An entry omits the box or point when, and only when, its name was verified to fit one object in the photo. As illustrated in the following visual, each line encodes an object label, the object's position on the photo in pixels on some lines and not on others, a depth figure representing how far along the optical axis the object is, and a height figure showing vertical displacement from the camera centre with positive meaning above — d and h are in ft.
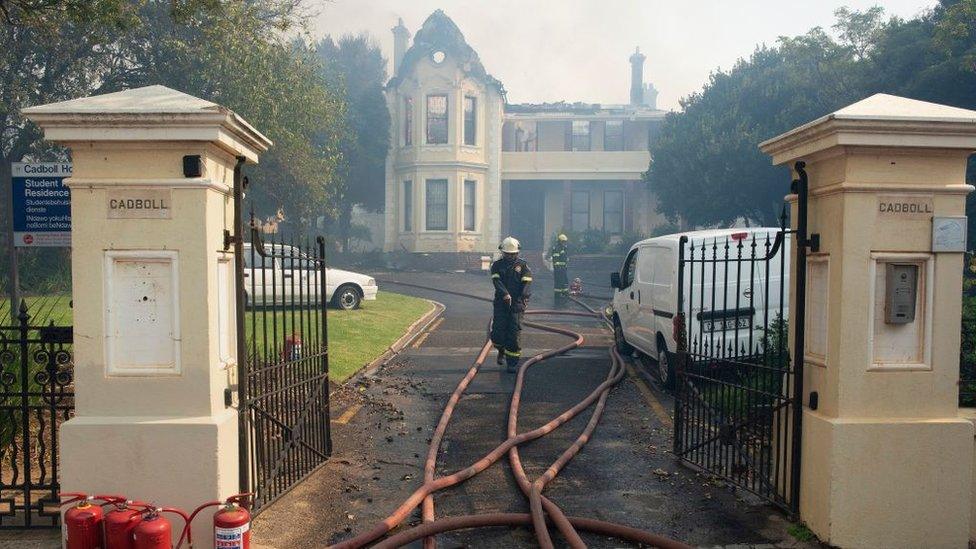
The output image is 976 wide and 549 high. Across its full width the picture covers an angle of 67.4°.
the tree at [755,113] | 87.45 +17.45
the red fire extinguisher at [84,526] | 13.43 -5.18
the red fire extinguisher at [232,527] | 13.46 -5.20
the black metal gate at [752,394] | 16.72 -3.89
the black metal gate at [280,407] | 15.99 -4.11
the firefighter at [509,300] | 35.91 -2.64
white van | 29.37 -1.90
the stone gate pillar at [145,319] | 14.55 -1.48
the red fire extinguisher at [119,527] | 13.43 -5.19
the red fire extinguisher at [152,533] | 13.20 -5.21
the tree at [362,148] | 119.75 +16.11
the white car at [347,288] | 56.63 -3.32
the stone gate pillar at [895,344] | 15.31 -2.04
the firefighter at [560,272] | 68.69 -2.40
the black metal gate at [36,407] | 16.01 -3.68
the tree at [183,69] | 53.62 +14.75
